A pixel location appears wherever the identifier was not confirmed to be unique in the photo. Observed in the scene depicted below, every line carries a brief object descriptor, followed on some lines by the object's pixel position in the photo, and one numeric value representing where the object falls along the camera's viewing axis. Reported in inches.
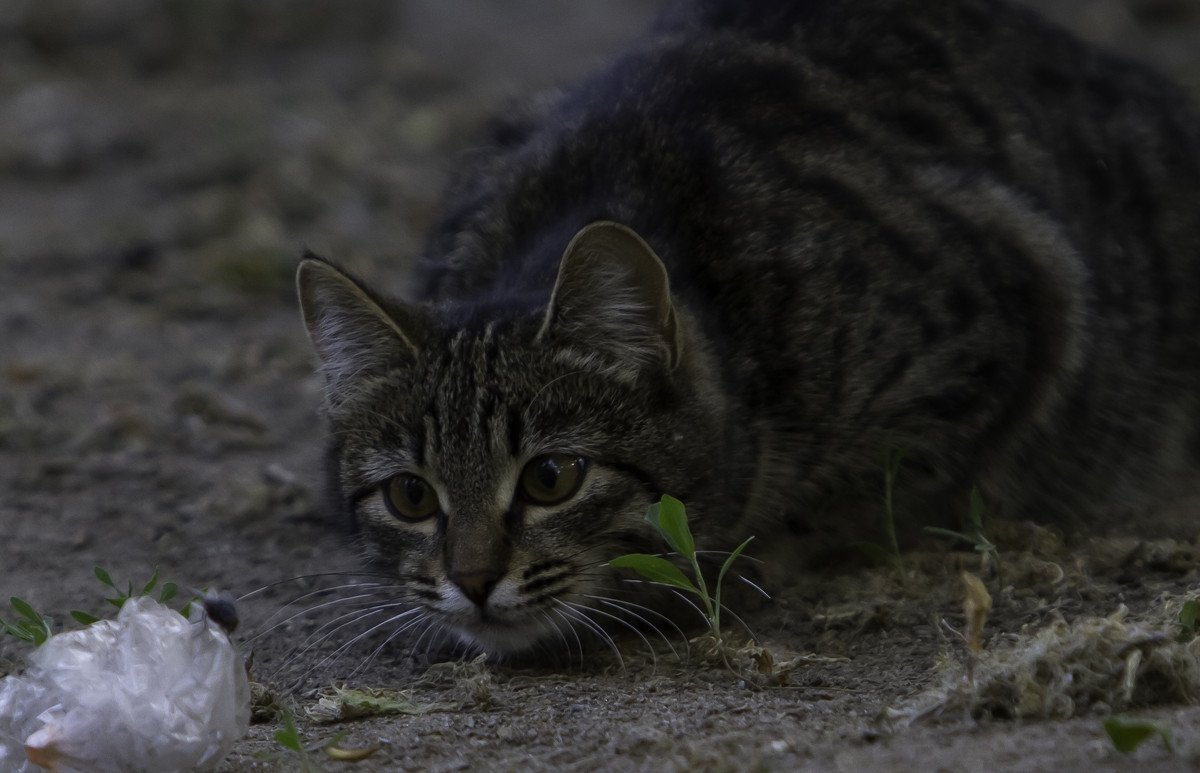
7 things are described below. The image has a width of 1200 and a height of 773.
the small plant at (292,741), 161.3
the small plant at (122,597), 185.3
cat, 221.9
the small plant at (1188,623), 176.9
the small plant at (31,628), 183.0
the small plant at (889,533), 247.9
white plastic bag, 161.3
